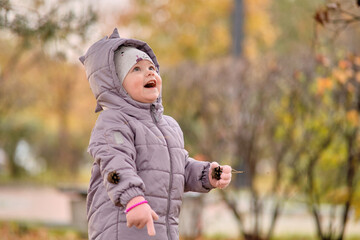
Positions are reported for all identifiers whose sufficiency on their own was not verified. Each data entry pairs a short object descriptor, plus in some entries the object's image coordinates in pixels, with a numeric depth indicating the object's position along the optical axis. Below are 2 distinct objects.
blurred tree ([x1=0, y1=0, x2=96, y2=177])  11.00
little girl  5.06
